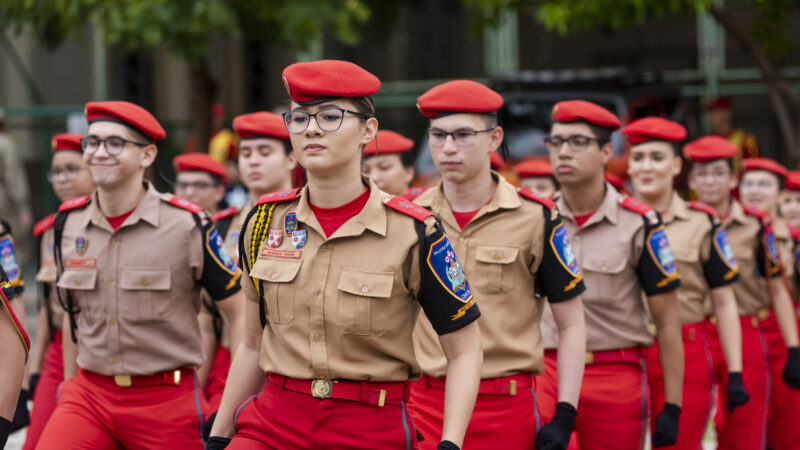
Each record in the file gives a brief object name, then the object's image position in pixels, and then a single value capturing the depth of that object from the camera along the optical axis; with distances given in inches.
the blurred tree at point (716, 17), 990.2
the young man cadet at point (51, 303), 517.0
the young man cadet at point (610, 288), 468.3
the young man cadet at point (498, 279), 402.3
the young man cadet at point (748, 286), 601.3
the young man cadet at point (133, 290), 423.9
